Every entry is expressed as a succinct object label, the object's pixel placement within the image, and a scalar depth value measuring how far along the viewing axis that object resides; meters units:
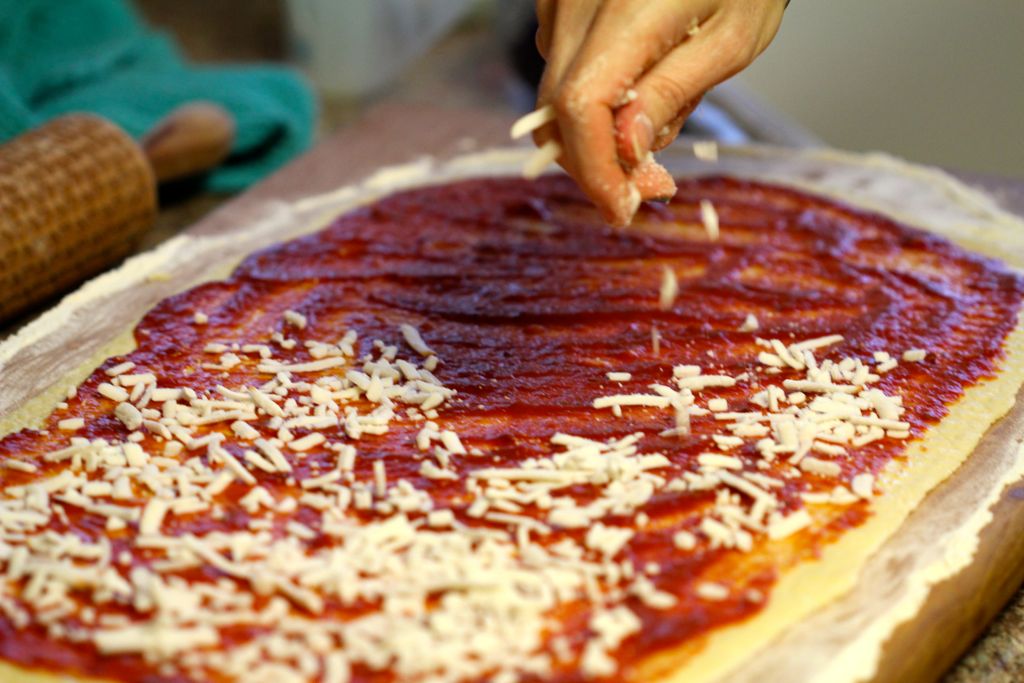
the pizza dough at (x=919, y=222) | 0.81
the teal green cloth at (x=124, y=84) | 1.14
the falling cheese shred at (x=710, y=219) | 0.88
